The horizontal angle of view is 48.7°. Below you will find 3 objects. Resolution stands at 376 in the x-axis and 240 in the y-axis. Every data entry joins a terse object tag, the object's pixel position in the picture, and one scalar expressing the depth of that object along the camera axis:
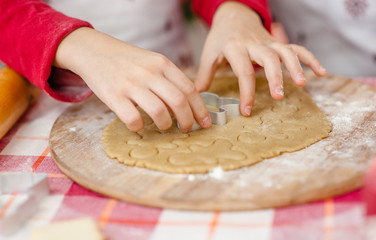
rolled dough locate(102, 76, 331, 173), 0.72
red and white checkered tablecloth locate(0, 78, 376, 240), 0.57
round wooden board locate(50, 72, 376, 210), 0.62
